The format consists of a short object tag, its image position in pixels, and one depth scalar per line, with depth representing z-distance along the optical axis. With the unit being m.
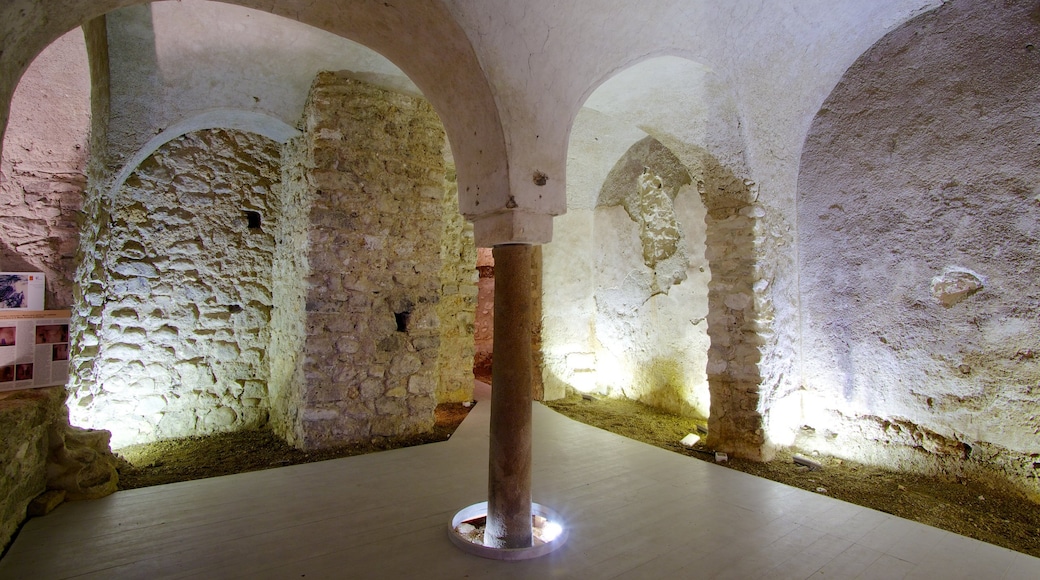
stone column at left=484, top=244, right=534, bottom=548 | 2.58
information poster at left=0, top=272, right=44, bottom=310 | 2.67
